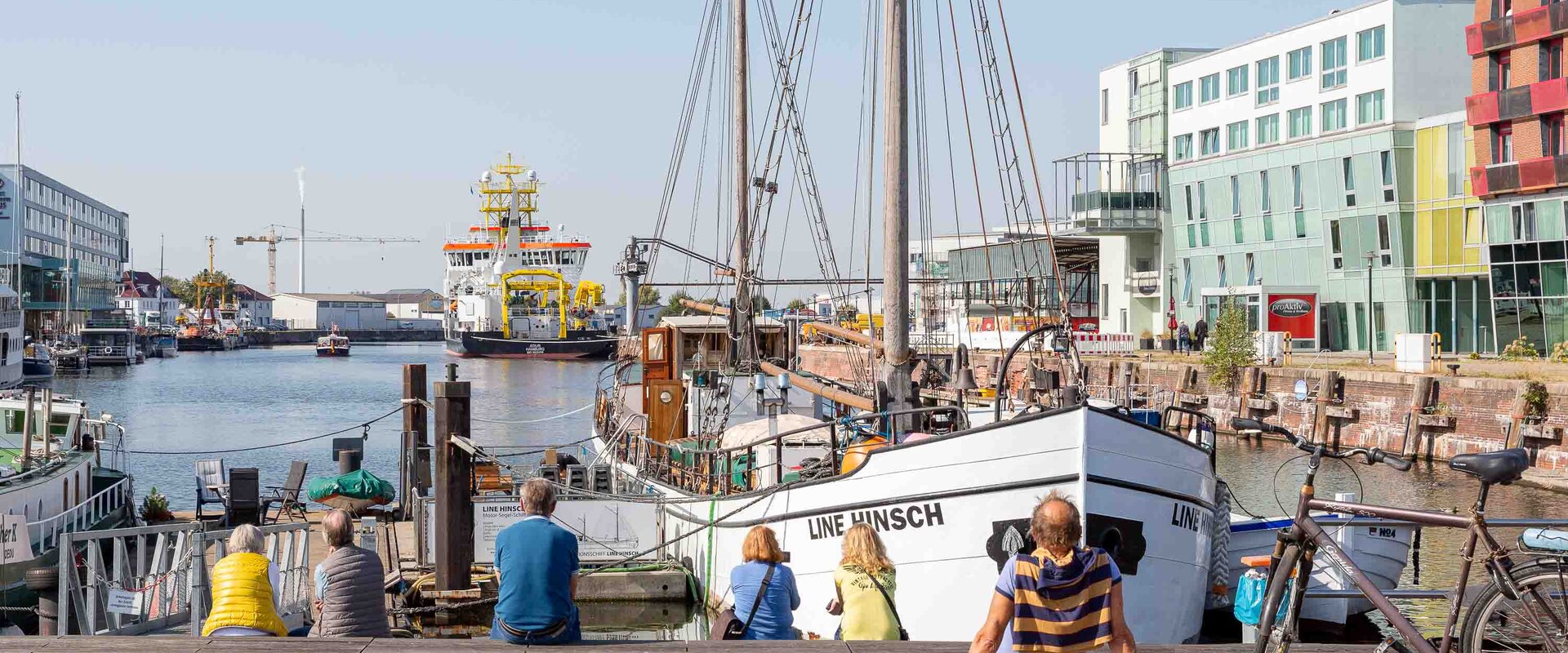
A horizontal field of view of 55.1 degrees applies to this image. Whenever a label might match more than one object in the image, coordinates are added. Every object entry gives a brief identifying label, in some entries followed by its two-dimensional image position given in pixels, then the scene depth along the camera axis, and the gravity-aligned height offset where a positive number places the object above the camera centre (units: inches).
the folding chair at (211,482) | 1005.8 -104.0
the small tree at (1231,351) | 1679.4 -33.4
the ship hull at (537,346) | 4670.3 -61.6
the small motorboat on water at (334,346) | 5388.8 -63.4
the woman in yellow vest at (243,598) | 338.0 -61.1
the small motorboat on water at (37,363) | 3206.2 -68.8
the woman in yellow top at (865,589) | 346.3 -61.6
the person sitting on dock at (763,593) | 346.6 -62.2
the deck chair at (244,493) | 905.5 -98.9
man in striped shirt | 242.5 -44.9
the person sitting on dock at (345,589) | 358.6 -62.9
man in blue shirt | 323.3 -54.3
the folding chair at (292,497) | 934.4 -107.1
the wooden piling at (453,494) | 625.0 -70.3
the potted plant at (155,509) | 904.9 -109.5
